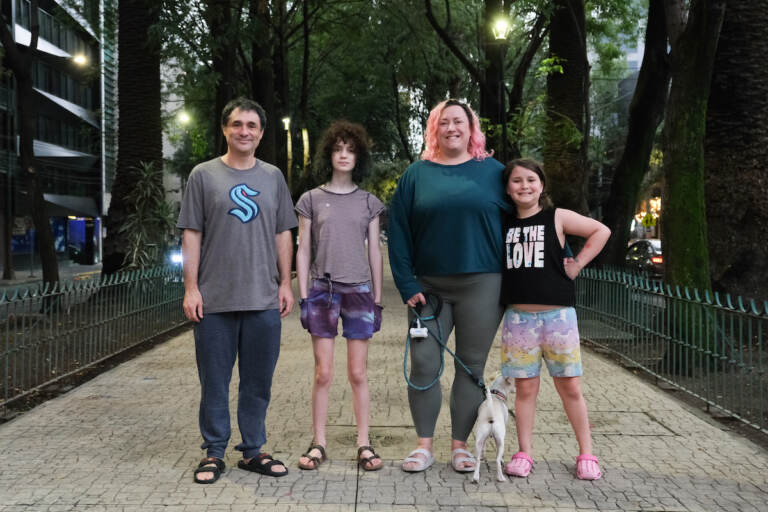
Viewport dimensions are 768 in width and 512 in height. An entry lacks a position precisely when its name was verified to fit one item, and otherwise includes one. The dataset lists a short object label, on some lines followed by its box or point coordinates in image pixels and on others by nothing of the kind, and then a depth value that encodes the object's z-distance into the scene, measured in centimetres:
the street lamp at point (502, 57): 1577
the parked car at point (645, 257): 1934
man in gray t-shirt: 455
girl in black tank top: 450
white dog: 441
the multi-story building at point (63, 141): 3422
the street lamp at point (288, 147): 2773
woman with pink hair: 456
